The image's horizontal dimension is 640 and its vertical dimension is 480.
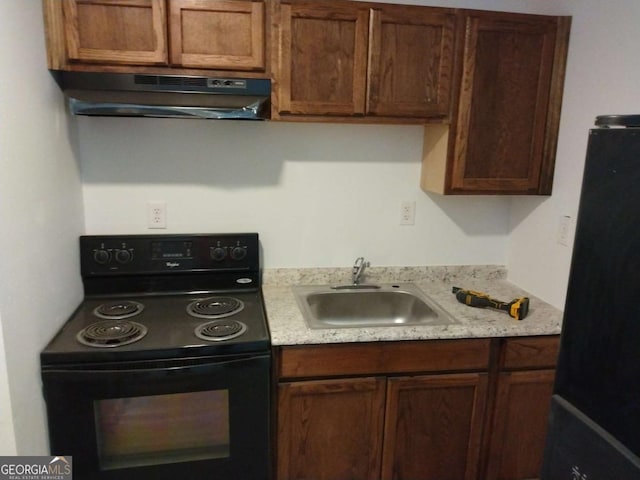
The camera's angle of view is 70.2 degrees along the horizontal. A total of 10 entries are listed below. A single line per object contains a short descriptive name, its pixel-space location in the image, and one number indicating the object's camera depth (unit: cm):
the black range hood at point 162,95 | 161
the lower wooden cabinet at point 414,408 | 169
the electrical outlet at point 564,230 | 187
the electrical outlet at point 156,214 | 204
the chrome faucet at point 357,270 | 220
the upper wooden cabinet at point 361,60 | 173
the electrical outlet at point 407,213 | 223
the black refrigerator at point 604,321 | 71
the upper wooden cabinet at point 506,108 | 183
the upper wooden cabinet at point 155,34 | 160
